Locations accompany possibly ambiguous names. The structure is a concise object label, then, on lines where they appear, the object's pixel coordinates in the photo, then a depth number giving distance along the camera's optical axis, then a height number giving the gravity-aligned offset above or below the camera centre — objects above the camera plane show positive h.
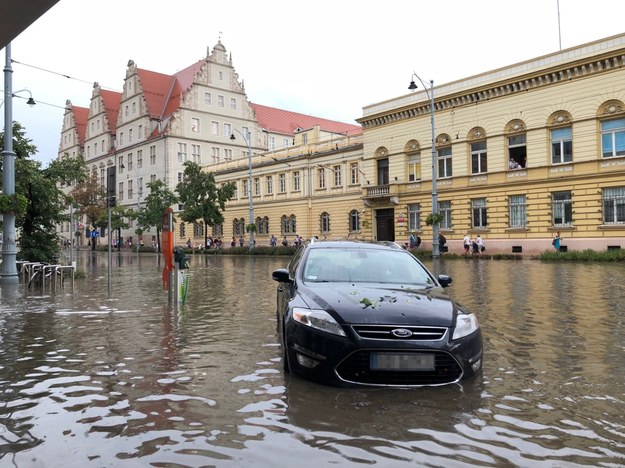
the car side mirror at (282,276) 6.60 -0.37
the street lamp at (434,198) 36.03 +3.13
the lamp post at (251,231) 51.67 +1.64
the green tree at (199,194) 50.91 +5.32
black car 4.83 -0.86
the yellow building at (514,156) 32.00 +6.18
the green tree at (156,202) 58.97 +5.45
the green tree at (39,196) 17.86 +1.97
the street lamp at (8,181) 16.33 +2.26
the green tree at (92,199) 68.00 +7.05
